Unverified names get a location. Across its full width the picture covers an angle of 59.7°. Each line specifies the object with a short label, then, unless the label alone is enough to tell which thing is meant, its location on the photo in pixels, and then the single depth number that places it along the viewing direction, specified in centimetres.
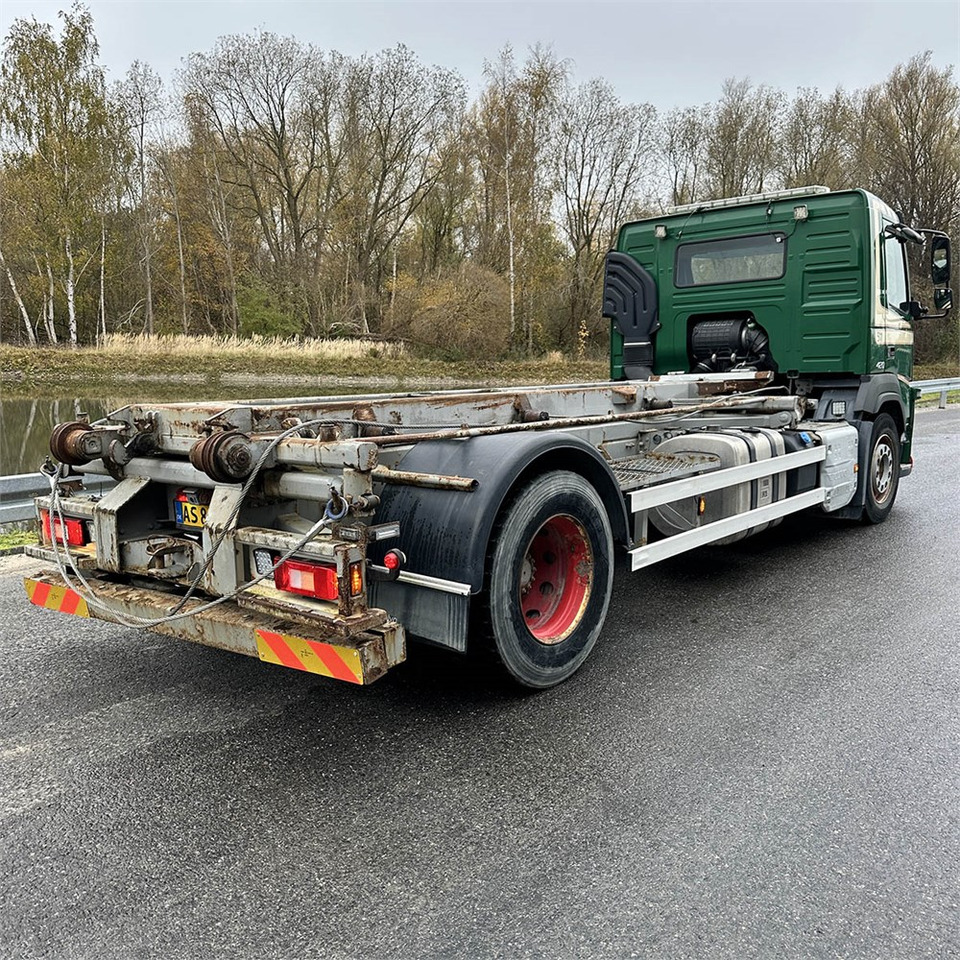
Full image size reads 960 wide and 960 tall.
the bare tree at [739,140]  3475
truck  318
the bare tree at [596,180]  3381
